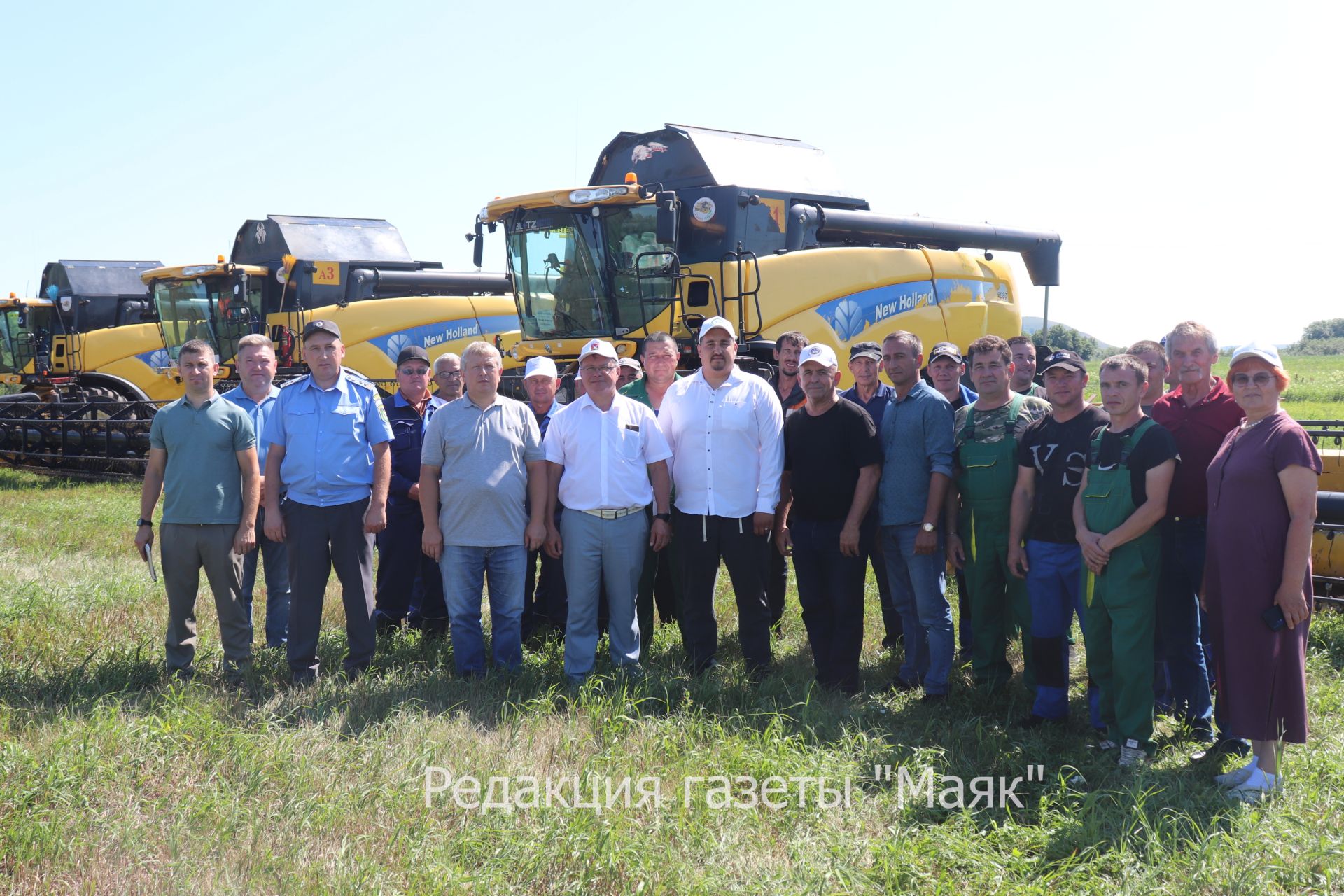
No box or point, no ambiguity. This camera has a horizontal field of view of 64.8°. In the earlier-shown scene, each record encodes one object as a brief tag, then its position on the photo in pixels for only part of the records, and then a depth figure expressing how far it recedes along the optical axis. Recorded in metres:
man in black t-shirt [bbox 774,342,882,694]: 5.20
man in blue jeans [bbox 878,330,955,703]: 5.16
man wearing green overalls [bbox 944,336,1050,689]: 5.02
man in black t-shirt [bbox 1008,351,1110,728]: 4.68
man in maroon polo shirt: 4.68
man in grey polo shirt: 5.18
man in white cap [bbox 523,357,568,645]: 5.82
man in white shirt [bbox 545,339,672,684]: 5.22
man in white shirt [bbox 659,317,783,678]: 5.25
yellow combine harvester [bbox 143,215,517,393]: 15.29
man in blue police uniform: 5.16
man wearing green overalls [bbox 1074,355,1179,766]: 4.35
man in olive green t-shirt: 5.13
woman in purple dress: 3.98
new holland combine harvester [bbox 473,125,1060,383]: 10.04
